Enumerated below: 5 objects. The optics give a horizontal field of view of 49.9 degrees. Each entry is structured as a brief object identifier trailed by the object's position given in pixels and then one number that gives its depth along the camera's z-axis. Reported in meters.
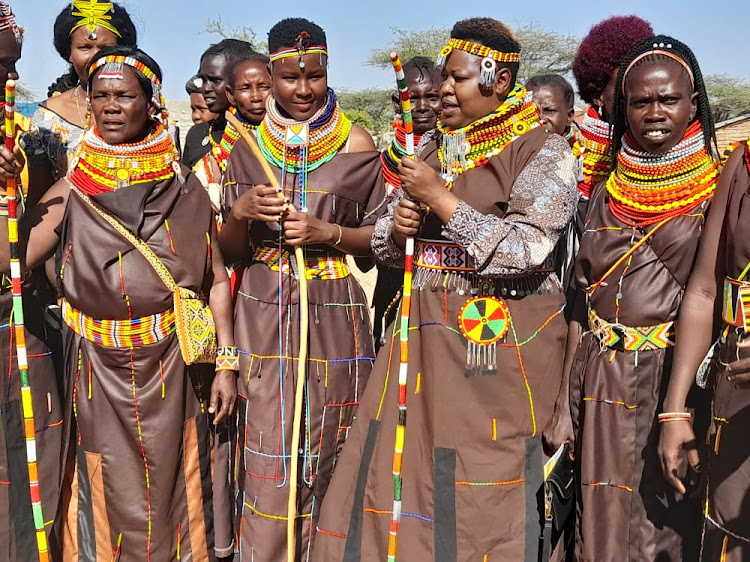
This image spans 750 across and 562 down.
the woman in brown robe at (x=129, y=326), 3.86
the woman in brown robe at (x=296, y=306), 4.16
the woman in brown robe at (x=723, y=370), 2.90
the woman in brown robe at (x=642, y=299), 3.36
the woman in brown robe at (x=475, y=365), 3.54
